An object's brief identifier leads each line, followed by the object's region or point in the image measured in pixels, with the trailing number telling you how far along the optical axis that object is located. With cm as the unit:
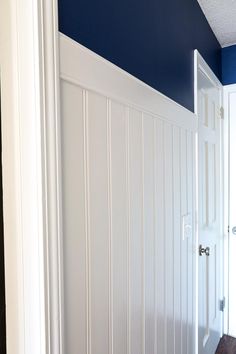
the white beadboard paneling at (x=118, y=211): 72
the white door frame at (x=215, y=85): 169
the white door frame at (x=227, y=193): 240
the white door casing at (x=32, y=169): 60
